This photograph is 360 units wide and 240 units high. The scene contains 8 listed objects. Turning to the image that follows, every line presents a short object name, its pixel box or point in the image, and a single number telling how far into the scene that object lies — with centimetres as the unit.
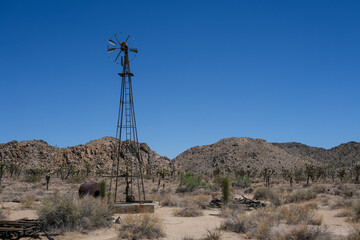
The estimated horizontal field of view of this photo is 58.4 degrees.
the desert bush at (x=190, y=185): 2984
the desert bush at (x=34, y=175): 4309
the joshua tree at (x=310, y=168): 4716
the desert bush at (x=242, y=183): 3653
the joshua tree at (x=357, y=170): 4353
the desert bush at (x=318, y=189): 2791
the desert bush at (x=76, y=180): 4346
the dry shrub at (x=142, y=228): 1026
